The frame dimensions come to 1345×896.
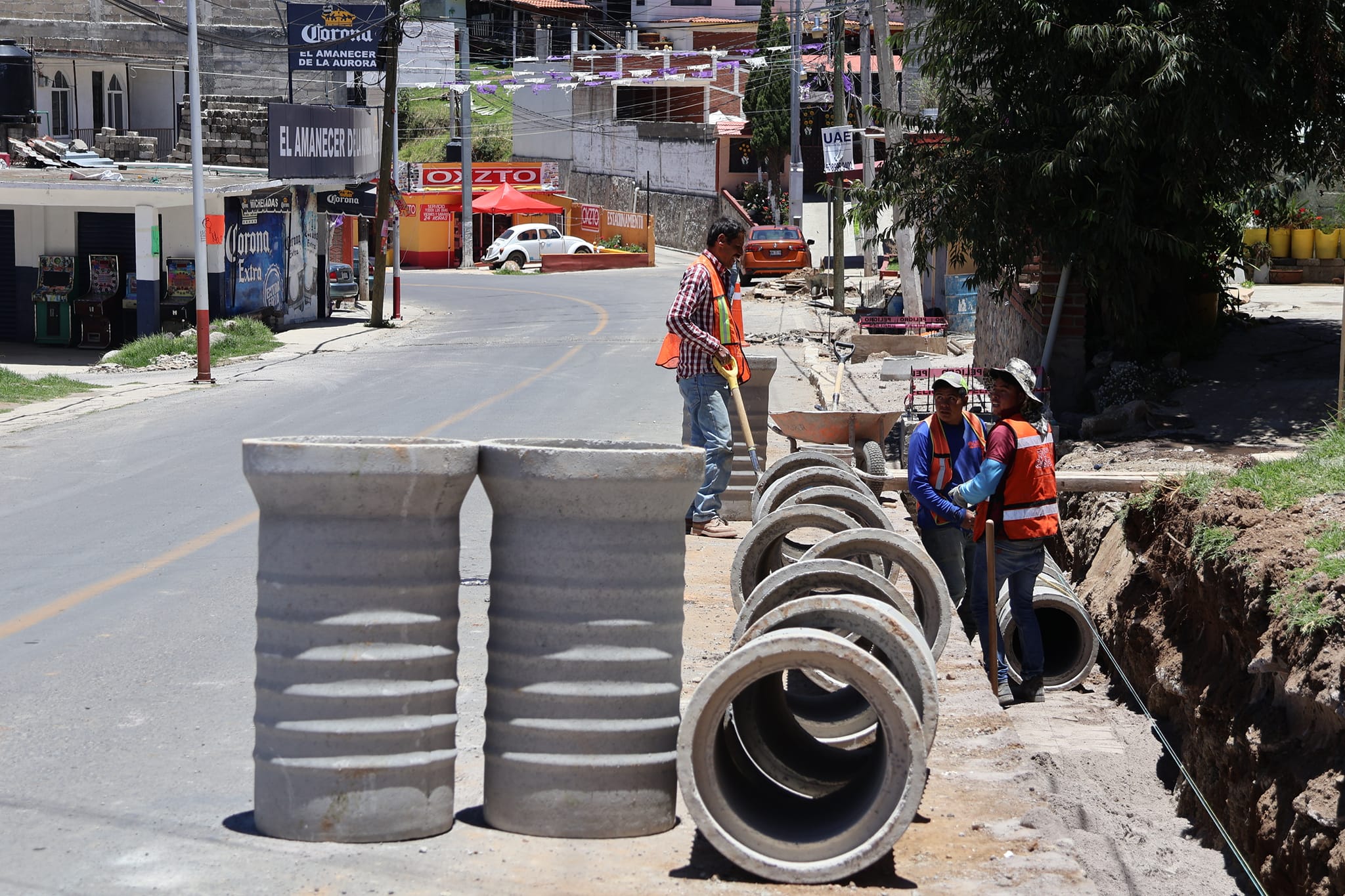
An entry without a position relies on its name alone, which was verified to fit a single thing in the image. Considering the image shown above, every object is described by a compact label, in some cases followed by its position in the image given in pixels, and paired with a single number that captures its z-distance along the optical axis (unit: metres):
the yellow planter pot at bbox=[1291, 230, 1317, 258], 23.44
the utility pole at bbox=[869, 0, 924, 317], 24.56
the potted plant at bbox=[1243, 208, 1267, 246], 23.28
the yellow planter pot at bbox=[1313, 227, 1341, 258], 23.41
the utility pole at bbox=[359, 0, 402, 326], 33.62
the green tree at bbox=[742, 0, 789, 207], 59.16
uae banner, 31.70
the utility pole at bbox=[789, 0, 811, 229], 40.34
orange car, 46.28
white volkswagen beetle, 55.47
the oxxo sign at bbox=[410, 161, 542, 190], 61.12
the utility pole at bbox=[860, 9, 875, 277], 30.70
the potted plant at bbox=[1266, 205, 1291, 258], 23.30
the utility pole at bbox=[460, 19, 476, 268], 54.12
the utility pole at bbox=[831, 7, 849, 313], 34.19
